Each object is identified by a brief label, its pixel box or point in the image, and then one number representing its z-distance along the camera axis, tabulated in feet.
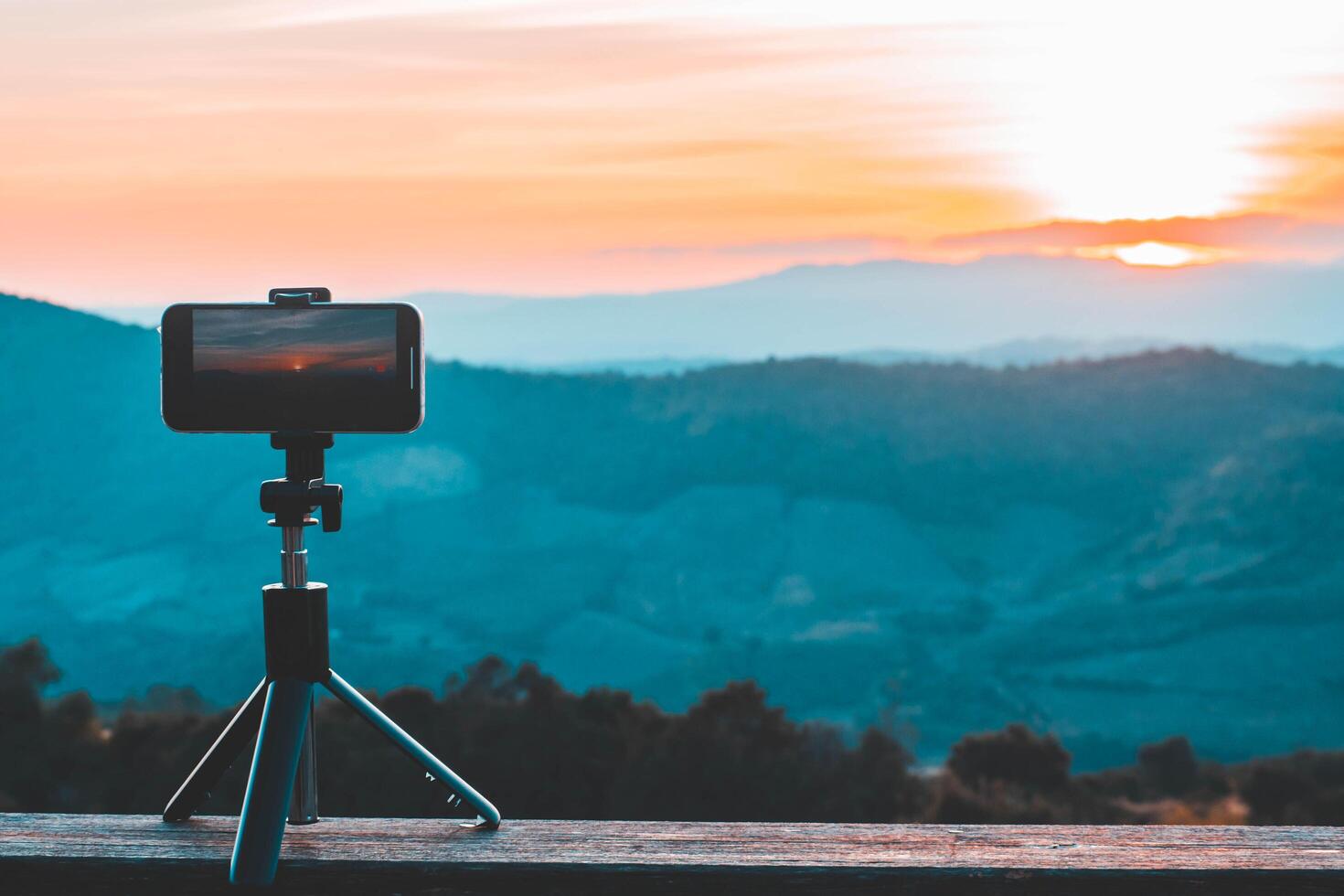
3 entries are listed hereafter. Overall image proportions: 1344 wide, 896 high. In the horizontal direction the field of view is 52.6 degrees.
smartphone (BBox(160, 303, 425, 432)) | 6.54
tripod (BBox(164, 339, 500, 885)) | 6.64
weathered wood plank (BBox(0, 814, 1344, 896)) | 6.31
